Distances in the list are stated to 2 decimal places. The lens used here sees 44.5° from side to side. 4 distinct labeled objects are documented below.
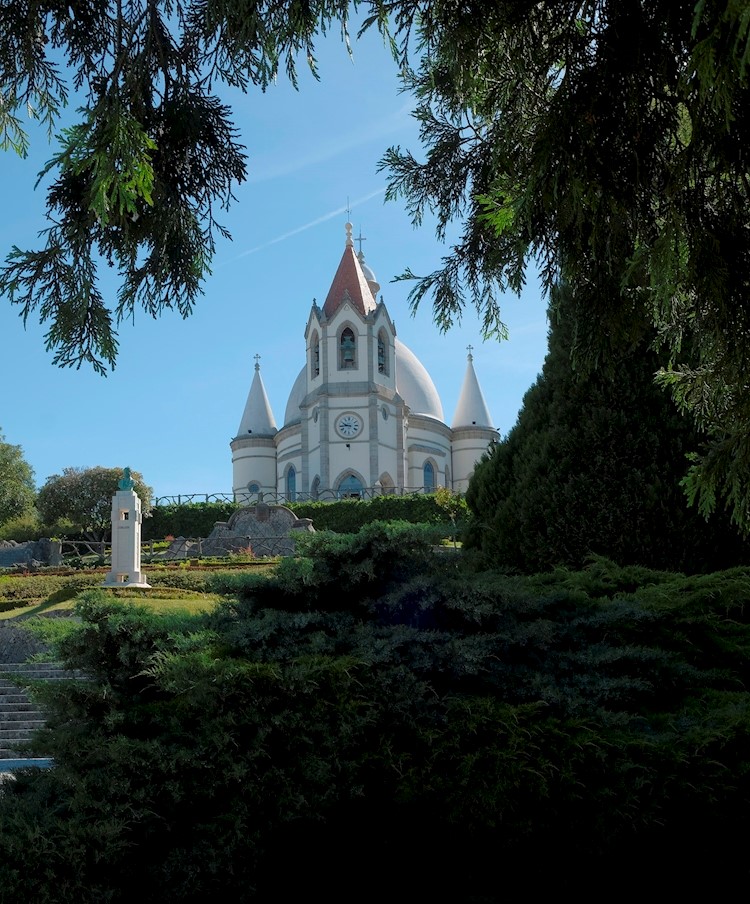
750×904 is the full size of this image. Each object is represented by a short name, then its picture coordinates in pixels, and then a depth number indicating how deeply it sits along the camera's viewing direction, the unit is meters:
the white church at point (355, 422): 54.22
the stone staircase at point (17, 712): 10.47
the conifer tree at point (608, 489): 8.09
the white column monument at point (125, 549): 20.66
